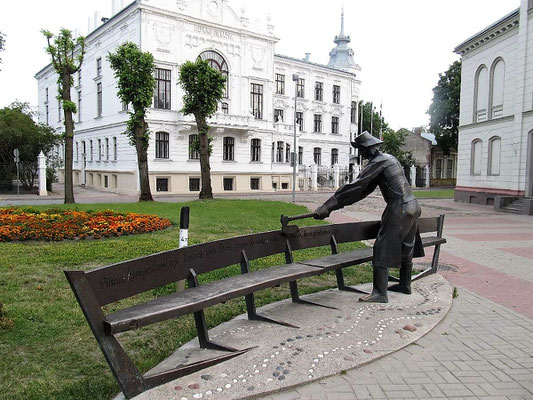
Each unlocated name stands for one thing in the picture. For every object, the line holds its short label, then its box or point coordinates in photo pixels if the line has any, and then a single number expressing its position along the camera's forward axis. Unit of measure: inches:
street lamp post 1002.5
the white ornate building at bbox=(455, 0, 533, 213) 843.4
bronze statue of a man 201.0
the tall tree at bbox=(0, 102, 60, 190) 1216.2
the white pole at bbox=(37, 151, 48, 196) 1133.1
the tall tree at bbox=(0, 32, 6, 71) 827.4
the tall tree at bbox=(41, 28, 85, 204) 761.6
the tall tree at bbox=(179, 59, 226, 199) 901.8
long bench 118.9
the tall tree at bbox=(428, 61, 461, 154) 1932.8
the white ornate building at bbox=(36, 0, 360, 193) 1224.2
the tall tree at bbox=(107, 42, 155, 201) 838.5
